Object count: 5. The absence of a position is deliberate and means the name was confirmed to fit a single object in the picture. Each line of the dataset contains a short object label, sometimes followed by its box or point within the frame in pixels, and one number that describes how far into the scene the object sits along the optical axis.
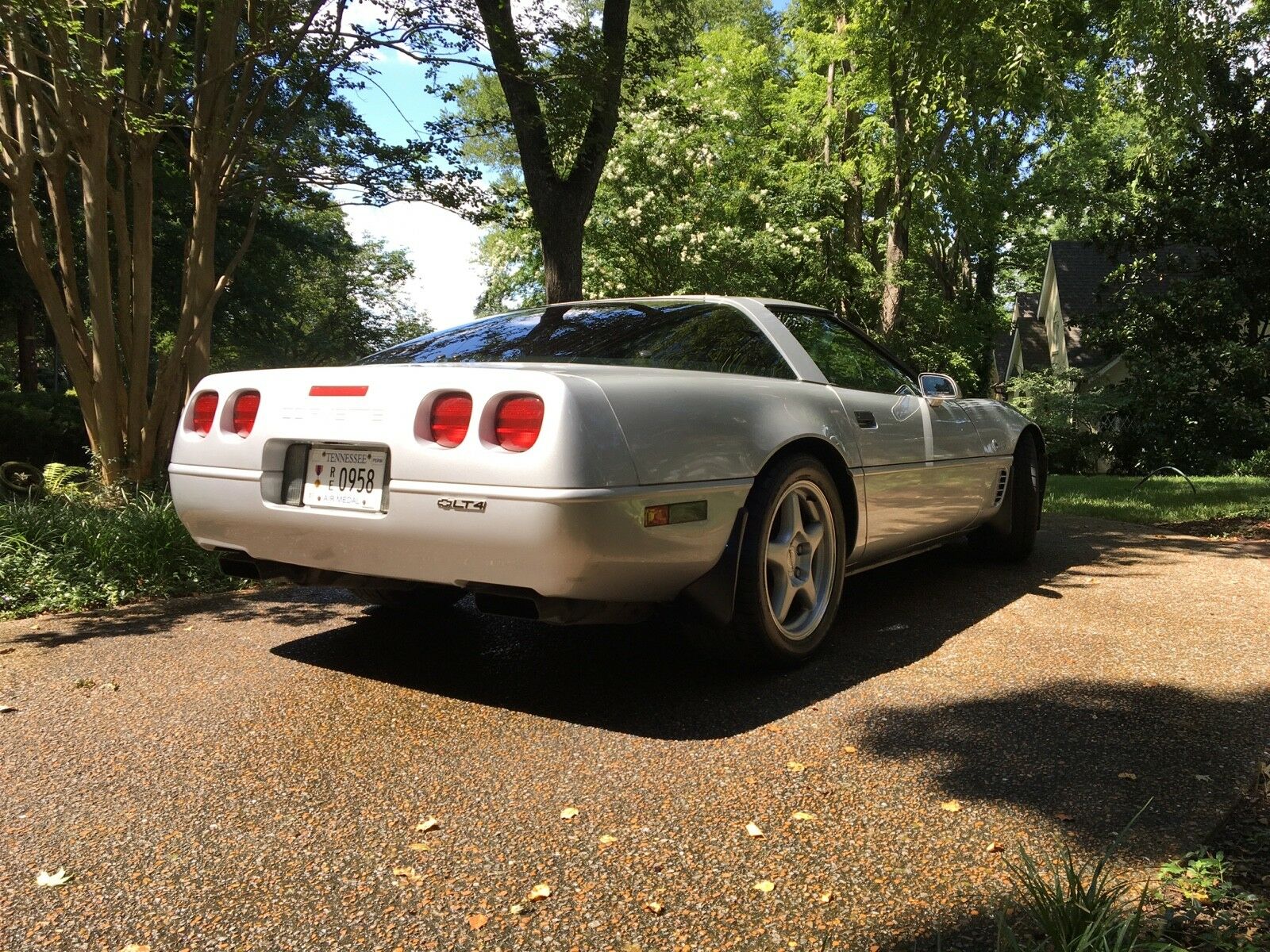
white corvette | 2.85
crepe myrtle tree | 6.56
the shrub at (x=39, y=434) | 10.33
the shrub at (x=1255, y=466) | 15.86
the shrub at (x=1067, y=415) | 19.80
